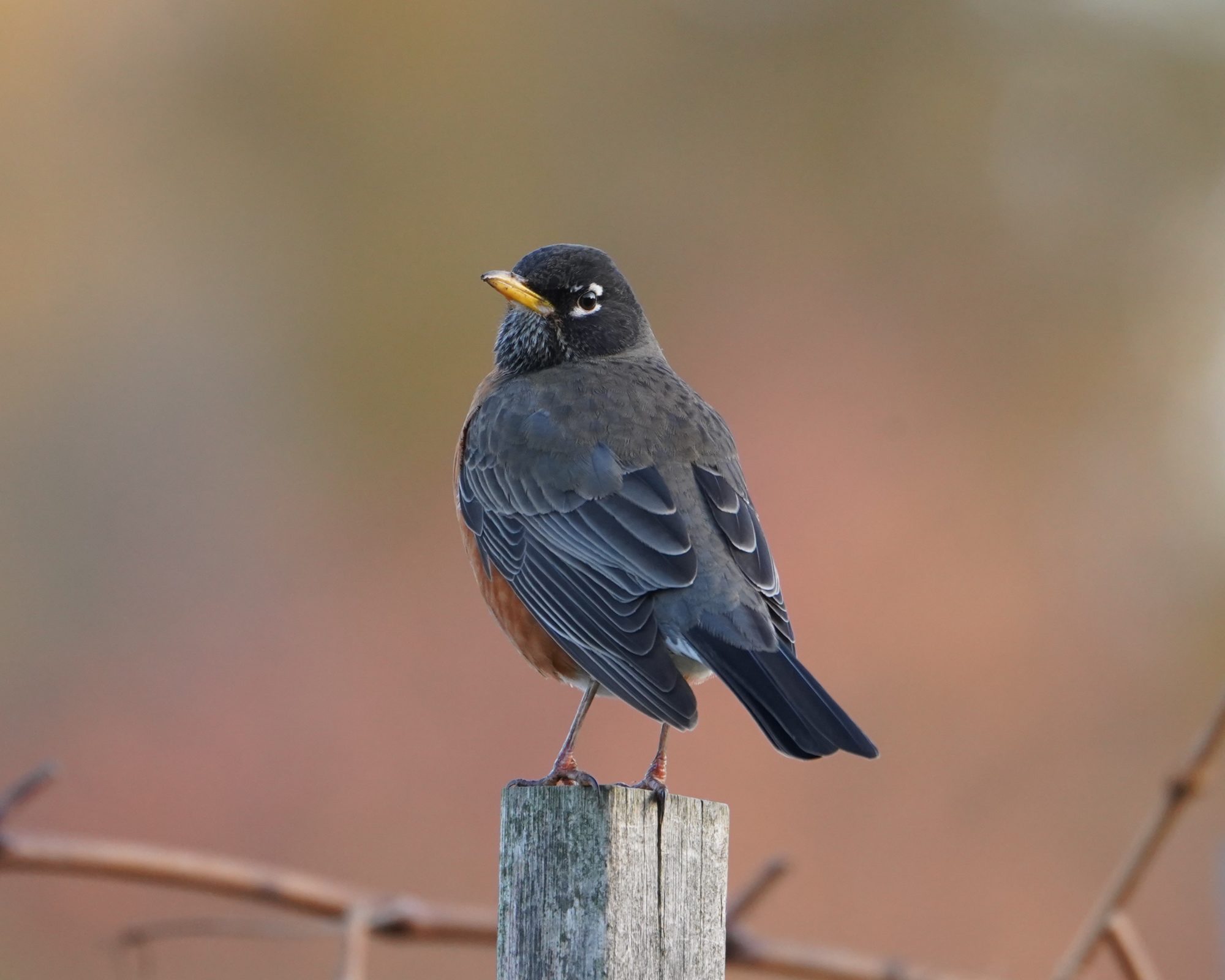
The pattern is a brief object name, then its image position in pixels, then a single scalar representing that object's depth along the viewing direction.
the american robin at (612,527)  6.80
